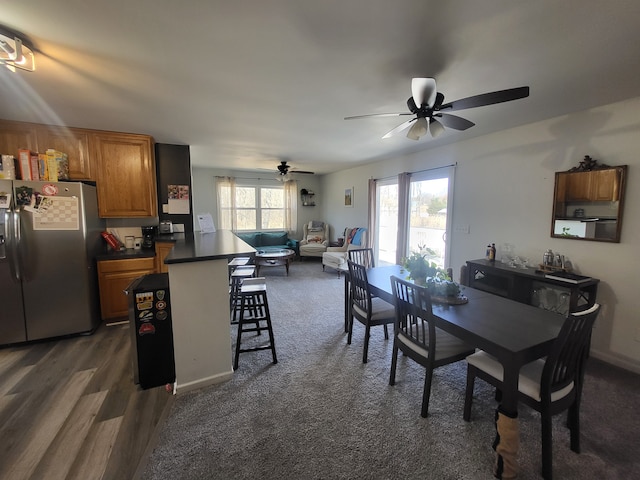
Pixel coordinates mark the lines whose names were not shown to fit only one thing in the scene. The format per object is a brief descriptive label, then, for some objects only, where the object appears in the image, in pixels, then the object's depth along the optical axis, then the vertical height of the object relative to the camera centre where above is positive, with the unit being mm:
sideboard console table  2412 -658
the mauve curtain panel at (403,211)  4594 +103
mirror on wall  2387 +148
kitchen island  1966 -737
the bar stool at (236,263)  3524 -617
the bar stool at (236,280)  2973 -712
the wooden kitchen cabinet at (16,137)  2863 +861
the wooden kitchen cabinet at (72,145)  3004 +818
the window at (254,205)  6754 +328
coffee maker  3652 -266
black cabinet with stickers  1972 -865
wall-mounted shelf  7566 +550
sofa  6797 -580
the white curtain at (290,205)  7363 +335
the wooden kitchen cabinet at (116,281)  3076 -745
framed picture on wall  6429 +492
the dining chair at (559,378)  1337 -883
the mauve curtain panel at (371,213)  5551 +92
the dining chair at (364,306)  2416 -862
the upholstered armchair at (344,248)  5430 -685
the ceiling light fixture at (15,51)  1442 +925
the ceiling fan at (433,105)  1634 +760
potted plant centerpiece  2039 -485
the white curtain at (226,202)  6648 +380
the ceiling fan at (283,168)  5332 +989
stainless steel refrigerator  2506 -432
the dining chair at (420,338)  1768 -874
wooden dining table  1351 -650
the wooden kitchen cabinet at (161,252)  3381 -443
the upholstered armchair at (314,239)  6672 -577
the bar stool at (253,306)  2279 -776
